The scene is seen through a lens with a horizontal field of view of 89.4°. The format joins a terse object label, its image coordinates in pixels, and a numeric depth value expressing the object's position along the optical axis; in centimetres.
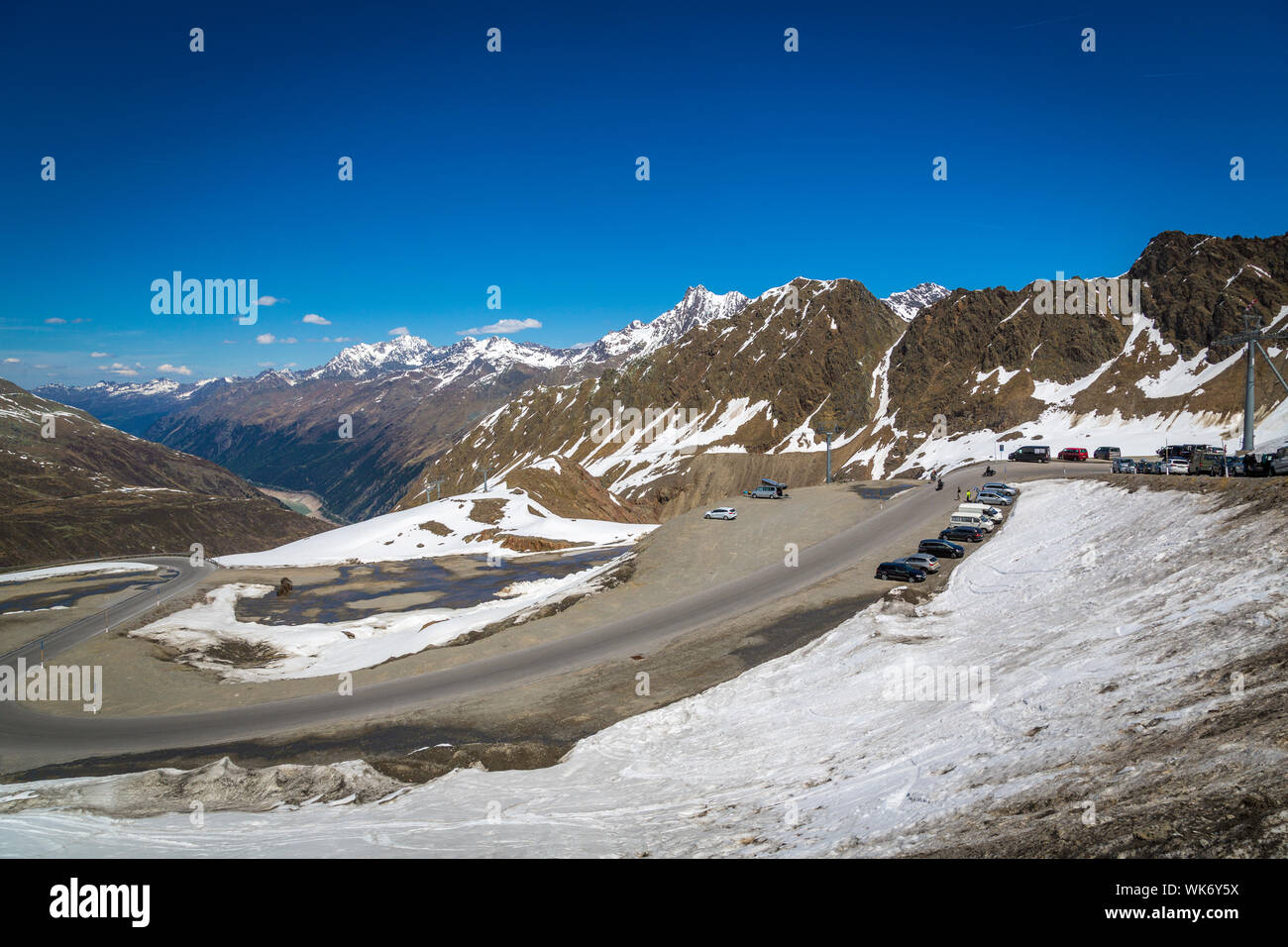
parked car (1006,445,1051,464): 7281
